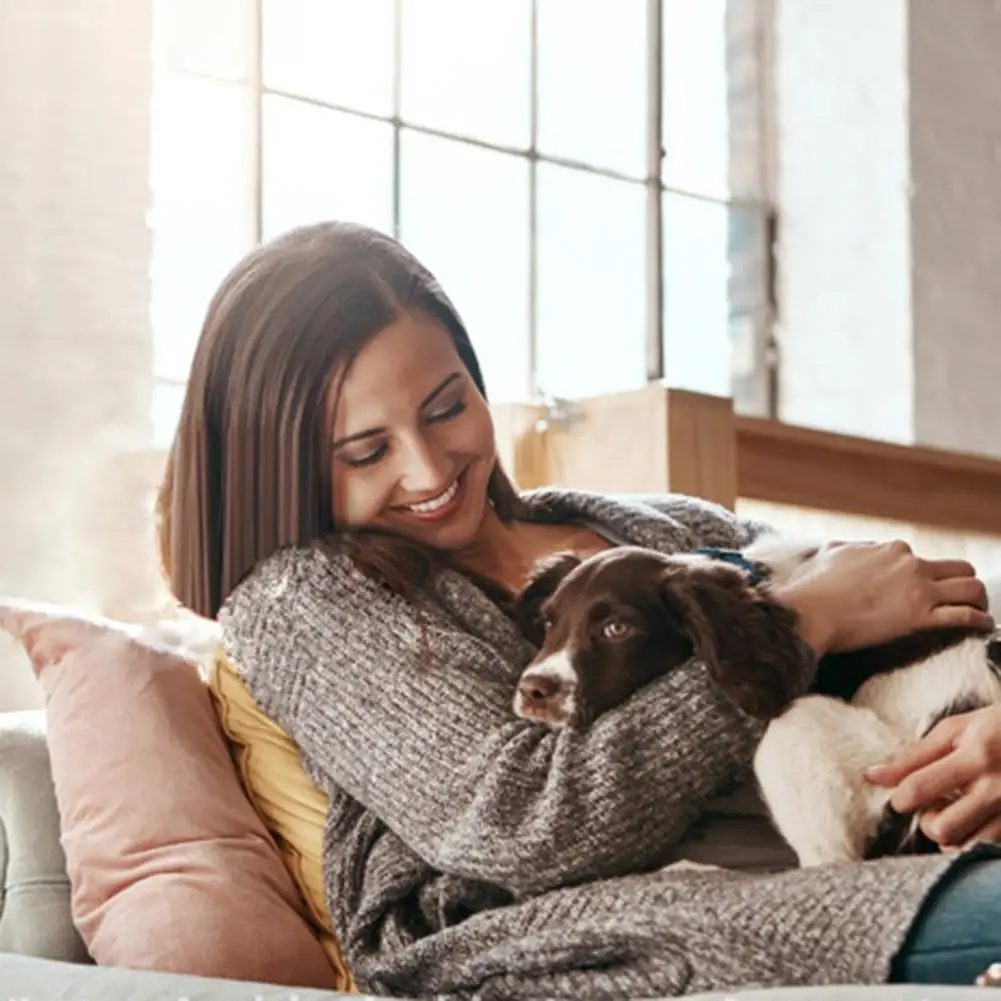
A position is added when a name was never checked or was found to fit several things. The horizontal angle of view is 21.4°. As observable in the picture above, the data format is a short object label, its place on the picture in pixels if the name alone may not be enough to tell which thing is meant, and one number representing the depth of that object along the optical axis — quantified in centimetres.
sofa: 219
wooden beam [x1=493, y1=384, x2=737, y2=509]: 291
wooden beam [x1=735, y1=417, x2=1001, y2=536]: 322
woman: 187
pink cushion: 207
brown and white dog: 192
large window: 347
